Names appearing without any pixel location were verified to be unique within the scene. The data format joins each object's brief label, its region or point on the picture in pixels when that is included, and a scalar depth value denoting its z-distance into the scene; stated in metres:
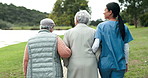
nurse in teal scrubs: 3.55
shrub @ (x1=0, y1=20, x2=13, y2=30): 74.88
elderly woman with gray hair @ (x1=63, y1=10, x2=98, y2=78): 3.71
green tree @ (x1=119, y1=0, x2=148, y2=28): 50.78
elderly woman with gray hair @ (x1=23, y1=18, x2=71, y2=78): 3.57
